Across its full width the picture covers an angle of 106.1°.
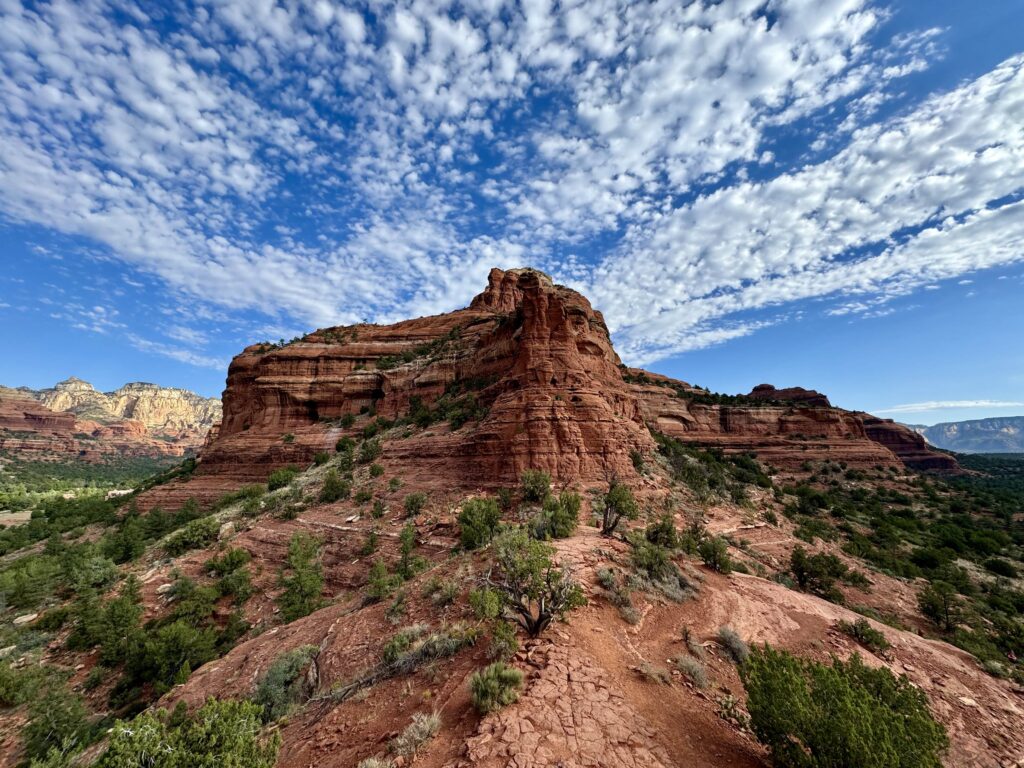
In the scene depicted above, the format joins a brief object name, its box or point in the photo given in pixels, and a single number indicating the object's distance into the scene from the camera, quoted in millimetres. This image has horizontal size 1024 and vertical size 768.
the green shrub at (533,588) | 8047
